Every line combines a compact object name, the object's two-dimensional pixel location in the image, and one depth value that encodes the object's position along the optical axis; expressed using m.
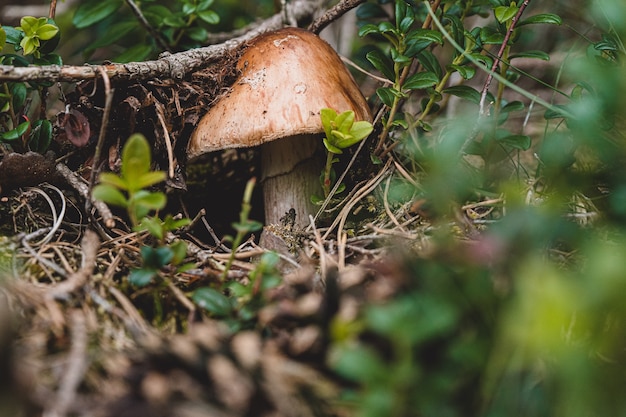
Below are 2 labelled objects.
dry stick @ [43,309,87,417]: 0.49
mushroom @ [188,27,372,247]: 0.60
